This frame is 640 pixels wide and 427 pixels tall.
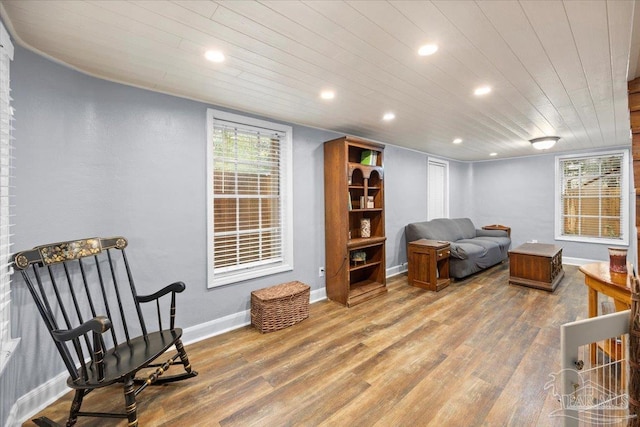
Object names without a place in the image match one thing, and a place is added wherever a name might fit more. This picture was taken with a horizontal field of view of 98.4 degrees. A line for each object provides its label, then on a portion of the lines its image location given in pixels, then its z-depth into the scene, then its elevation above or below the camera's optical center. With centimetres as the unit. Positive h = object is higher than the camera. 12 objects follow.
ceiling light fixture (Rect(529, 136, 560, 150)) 434 +107
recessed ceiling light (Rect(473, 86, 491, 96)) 250 +111
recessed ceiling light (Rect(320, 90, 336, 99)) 259 +112
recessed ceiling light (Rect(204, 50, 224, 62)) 188 +109
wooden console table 195 -59
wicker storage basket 292 -105
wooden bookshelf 362 -14
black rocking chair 156 -70
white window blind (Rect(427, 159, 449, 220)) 609 +47
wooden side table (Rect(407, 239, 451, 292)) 421 -87
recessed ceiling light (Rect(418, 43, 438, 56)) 179 +107
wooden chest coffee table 415 -91
